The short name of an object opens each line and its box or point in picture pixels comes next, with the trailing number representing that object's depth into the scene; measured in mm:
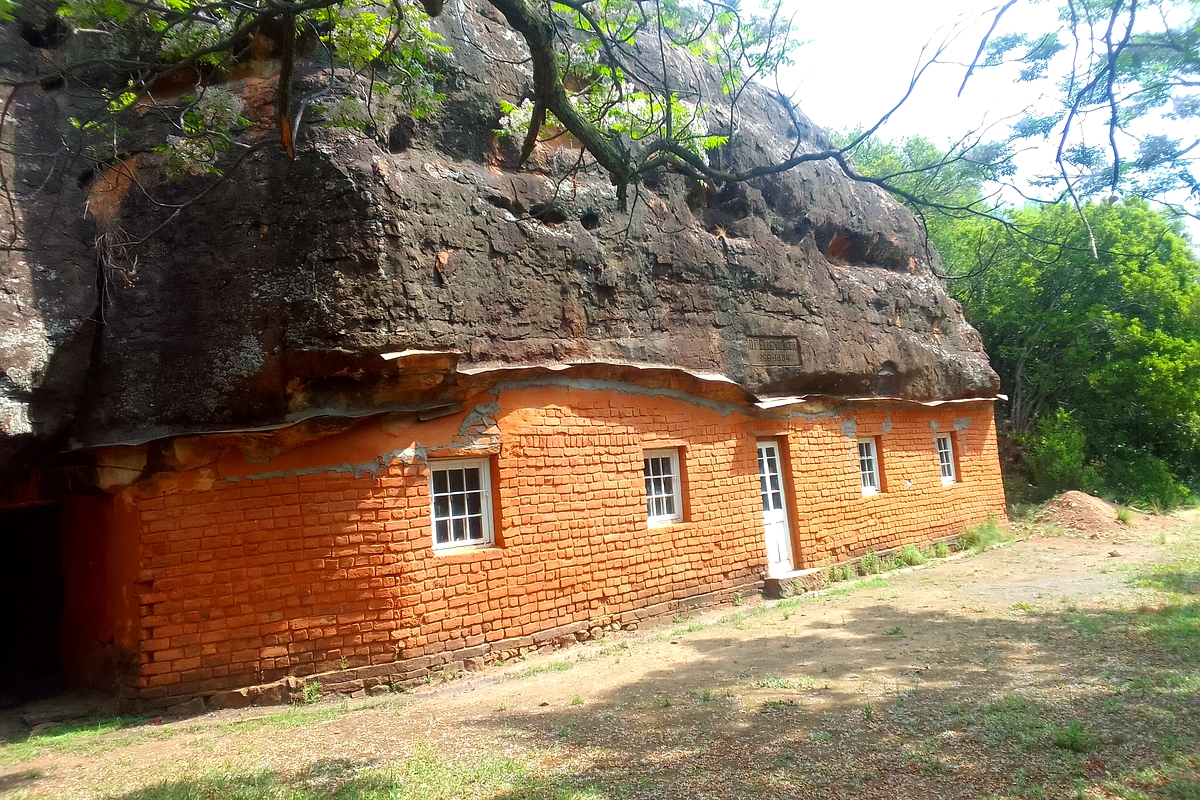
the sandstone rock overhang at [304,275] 6898
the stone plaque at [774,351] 10727
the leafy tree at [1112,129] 4750
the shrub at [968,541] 13805
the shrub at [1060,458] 17594
